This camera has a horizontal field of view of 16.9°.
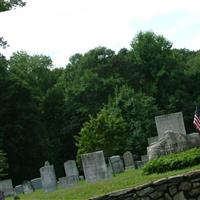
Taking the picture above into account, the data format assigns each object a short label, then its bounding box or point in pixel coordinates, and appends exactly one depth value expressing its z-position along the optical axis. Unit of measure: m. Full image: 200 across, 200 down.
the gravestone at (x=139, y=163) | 38.18
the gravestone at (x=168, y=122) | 30.34
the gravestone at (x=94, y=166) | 28.31
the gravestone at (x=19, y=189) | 42.95
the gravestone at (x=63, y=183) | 33.14
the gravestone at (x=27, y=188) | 41.60
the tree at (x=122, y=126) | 49.25
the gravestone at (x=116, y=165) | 34.44
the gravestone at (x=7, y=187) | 41.31
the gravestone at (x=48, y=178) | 34.78
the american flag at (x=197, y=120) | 25.44
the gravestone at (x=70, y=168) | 38.07
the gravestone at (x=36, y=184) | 42.01
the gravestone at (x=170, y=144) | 25.88
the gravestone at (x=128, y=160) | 38.66
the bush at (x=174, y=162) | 21.94
